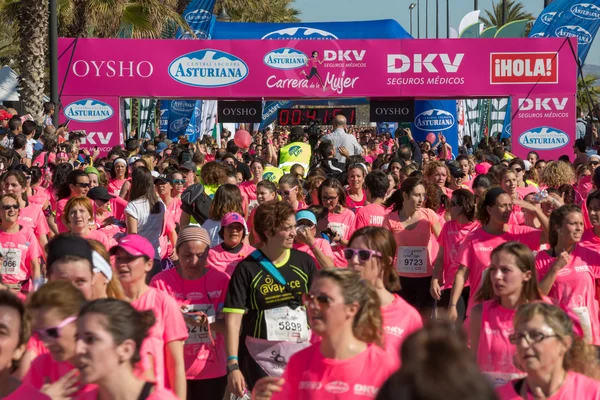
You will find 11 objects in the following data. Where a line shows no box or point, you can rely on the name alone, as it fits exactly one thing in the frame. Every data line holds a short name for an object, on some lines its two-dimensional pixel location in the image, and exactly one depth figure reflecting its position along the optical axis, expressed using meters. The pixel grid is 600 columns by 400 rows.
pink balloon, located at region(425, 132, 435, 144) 35.00
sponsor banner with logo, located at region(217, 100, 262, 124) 31.47
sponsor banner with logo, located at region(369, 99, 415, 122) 31.02
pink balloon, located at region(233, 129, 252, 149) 29.68
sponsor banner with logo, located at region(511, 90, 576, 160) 30.52
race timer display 32.22
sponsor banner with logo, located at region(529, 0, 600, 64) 35.46
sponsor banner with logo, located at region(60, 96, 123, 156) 29.93
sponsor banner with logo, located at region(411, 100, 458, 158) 37.38
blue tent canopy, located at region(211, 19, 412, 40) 39.92
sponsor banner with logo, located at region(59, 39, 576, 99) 30.14
